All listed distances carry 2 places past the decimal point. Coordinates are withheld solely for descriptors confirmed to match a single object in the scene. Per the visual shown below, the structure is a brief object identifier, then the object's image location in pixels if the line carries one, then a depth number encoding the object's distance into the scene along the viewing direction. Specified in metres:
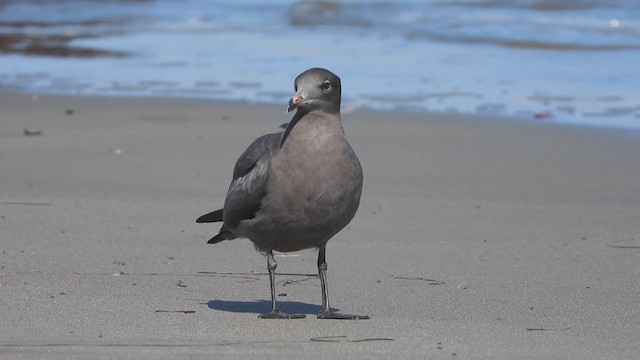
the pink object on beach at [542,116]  21.86
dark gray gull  10.03
